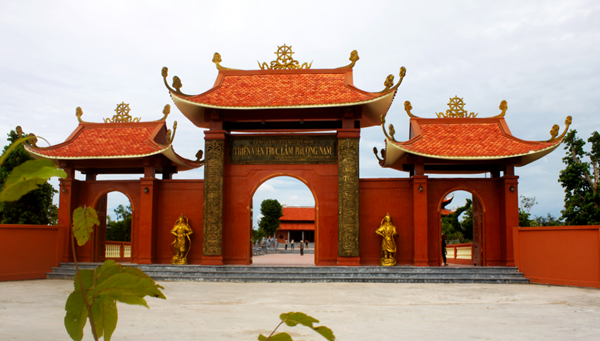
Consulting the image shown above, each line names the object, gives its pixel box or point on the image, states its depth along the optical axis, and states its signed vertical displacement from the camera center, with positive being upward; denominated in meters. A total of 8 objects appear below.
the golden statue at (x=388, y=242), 11.61 -0.59
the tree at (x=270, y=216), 38.97 +0.02
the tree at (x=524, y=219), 25.32 +0.00
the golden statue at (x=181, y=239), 12.08 -0.59
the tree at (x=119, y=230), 27.77 -0.91
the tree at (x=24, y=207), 17.14 +0.25
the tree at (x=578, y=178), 20.09 +1.81
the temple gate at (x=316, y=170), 11.80 +1.19
